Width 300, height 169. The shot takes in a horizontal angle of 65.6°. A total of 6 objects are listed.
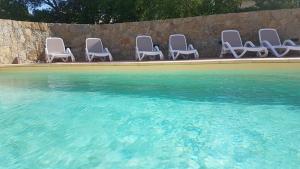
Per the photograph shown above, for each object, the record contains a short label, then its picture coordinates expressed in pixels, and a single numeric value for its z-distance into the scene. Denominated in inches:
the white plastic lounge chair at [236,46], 272.7
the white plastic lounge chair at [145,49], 301.7
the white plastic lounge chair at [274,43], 266.4
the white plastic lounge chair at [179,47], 294.5
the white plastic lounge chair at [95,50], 310.8
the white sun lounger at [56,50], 301.9
